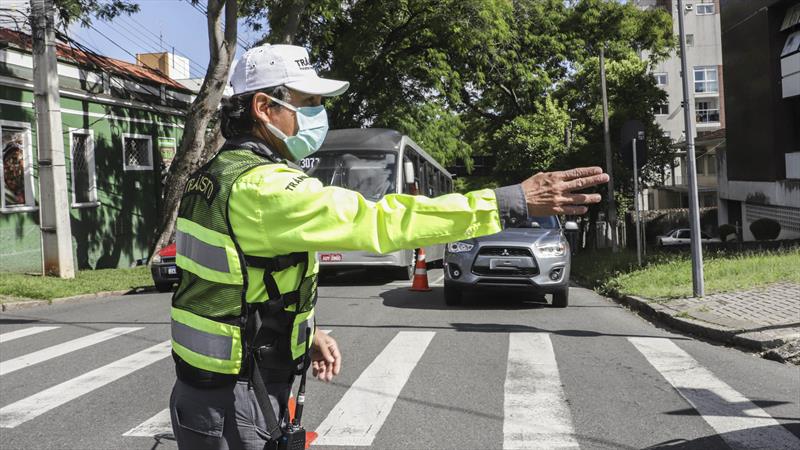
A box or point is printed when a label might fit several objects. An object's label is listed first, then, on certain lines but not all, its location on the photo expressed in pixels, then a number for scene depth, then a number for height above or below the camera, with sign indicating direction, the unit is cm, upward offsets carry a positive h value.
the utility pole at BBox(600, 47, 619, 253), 2266 +37
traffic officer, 204 -7
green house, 1861 +227
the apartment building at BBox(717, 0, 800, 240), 2330 +305
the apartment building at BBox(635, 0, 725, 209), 5297 +860
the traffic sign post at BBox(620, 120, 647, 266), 1510 +124
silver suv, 1132 -78
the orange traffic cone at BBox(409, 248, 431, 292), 1421 -116
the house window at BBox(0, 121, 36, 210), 1842 +161
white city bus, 1641 +112
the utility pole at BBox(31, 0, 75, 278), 1609 +180
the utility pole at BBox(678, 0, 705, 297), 1103 +6
